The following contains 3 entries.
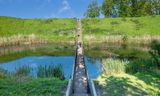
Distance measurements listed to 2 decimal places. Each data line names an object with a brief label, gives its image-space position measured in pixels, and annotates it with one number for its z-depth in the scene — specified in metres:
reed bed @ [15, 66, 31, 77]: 6.49
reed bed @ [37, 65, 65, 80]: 6.57
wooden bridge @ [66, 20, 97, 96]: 4.67
